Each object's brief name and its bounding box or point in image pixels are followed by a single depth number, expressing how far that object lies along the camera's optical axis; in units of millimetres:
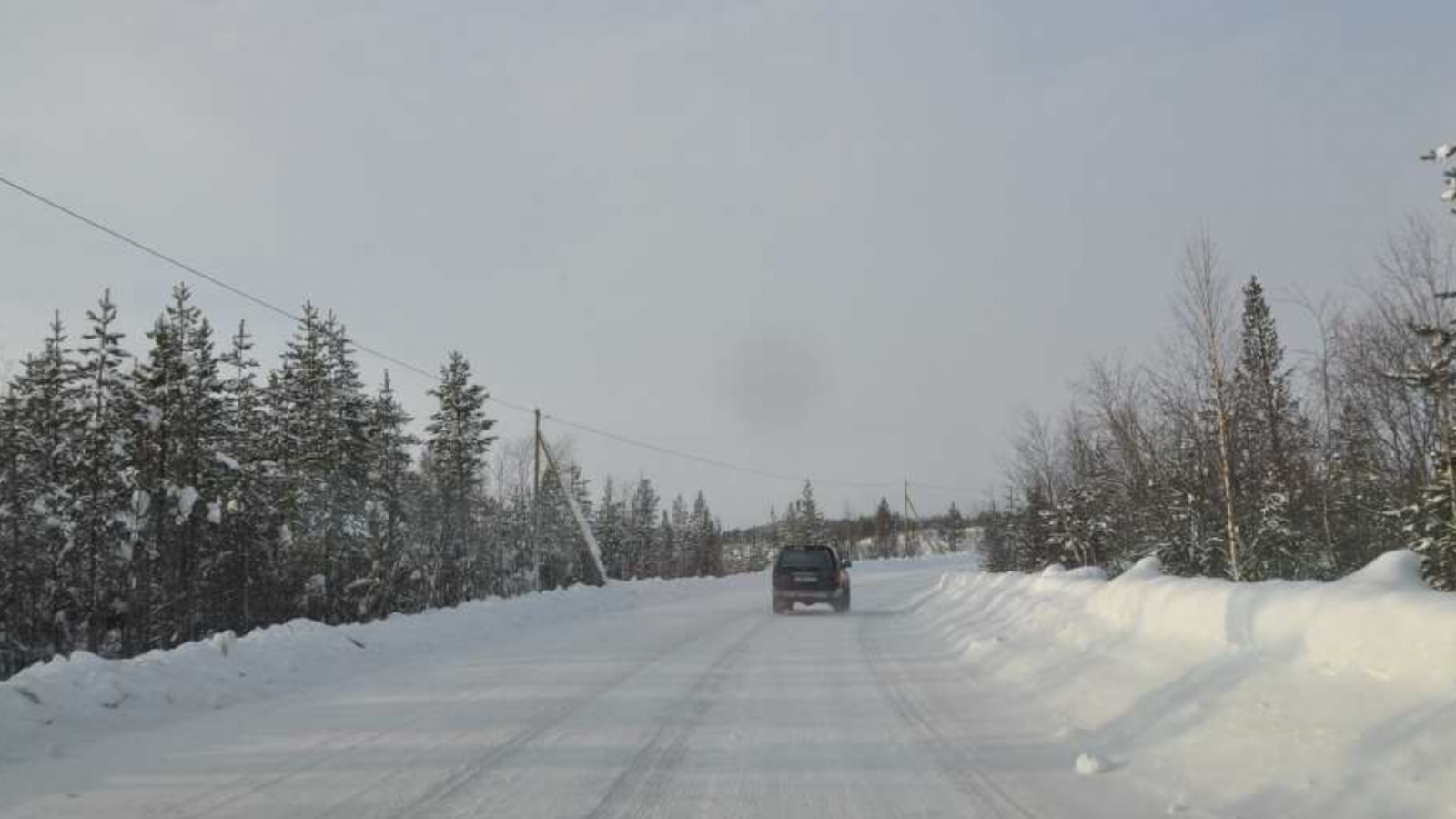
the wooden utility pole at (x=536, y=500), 36219
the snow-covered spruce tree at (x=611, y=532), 89812
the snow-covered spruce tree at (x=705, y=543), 104988
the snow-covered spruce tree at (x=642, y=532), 97562
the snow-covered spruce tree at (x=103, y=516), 32594
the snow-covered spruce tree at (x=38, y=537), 30703
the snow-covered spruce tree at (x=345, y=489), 42125
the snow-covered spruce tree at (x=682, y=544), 109938
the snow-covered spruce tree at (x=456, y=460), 51688
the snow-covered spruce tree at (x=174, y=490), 33625
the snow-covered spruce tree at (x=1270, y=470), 25703
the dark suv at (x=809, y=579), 23828
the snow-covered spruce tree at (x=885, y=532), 138250
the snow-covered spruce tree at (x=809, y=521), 109438
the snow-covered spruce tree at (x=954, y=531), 135750
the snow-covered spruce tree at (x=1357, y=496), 22375
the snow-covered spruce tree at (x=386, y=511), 41562
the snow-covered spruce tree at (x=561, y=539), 73244
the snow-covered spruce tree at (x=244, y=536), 38038
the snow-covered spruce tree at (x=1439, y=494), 13719
